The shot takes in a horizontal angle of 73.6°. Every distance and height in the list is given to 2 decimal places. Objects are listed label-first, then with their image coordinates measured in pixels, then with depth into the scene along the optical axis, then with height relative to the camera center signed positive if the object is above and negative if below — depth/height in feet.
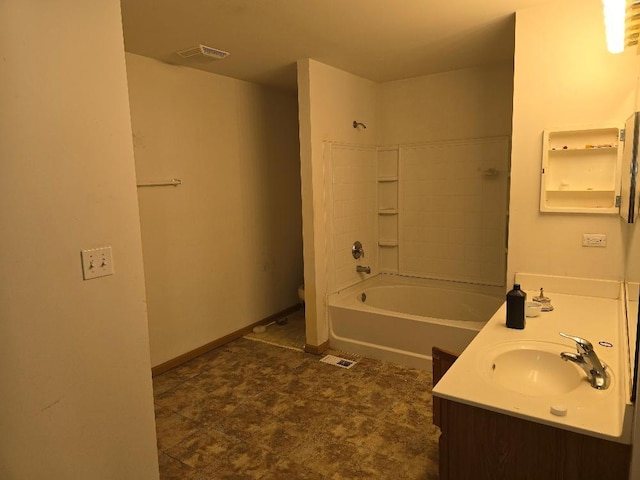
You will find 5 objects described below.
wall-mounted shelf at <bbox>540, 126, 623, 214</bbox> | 7.70 +0.24
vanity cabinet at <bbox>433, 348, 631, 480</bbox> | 4.04 -2.67
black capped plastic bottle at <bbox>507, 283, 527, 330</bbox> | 6.40 -1.84
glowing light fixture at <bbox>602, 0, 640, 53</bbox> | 5.71 +2.24
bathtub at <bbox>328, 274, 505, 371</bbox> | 10.58 -3.54
